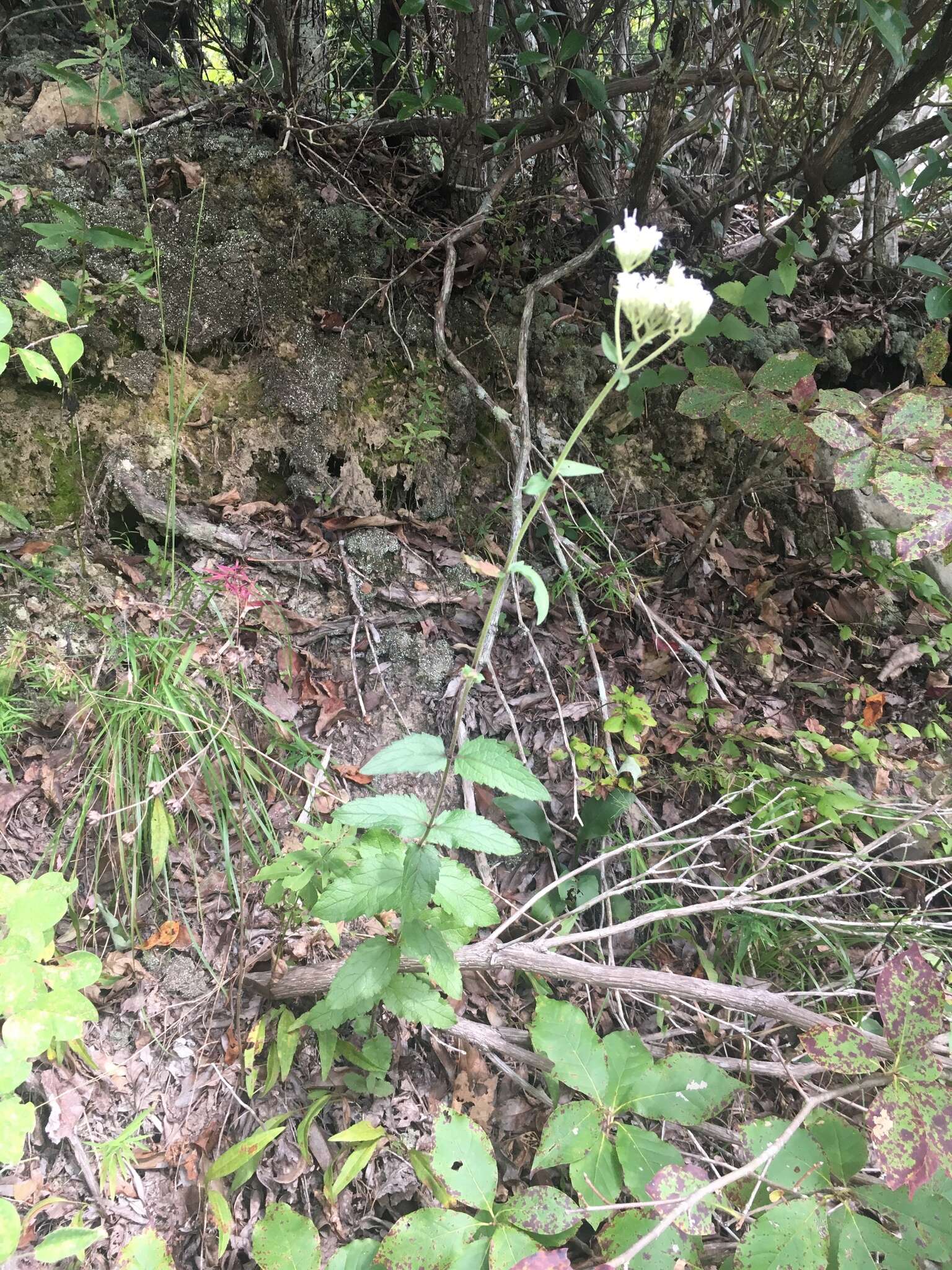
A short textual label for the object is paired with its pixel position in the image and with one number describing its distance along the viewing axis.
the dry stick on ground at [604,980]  0.65
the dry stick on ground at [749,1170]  0.49
